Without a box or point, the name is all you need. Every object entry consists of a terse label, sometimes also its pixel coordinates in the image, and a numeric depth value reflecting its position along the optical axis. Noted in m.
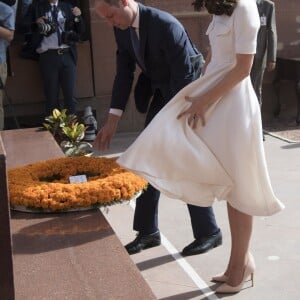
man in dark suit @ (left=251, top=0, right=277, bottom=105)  7.45
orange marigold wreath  3.08
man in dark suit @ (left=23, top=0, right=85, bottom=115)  7.26
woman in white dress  3.18
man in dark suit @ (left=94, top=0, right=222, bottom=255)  3.60
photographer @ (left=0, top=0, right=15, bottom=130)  6.51
